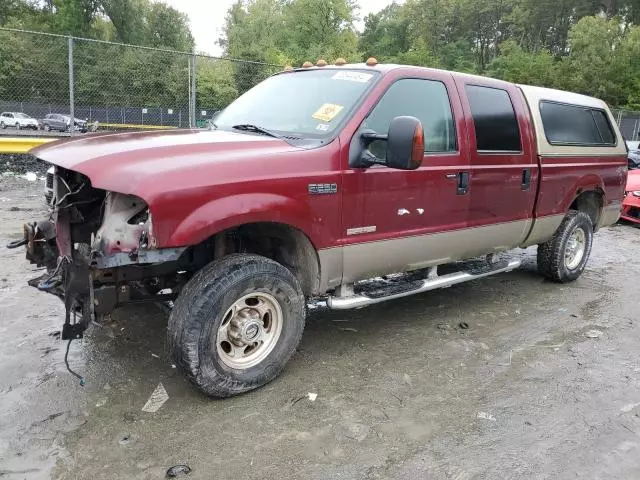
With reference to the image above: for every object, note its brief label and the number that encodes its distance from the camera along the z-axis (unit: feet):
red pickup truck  9.89
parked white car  43.52
